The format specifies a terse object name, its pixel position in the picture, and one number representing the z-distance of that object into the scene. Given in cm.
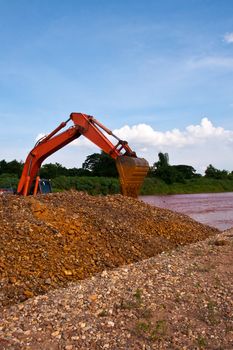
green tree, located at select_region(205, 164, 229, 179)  6594
